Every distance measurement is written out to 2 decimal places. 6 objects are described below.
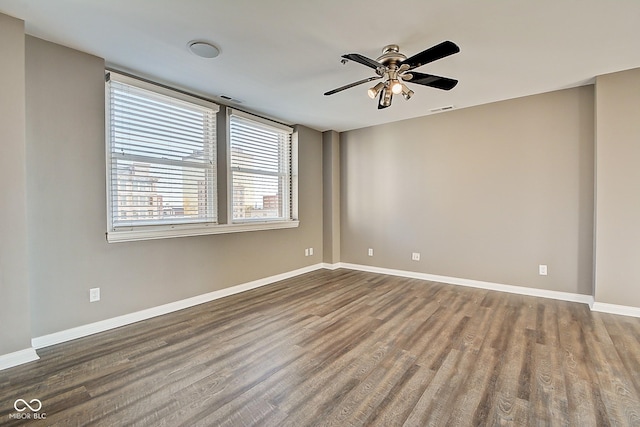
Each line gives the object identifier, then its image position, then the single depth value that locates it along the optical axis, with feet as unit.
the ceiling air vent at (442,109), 13.76
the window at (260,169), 13.34
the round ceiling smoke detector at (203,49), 8.09
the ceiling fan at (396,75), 7.42
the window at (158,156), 9.55
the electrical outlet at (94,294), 8.94
